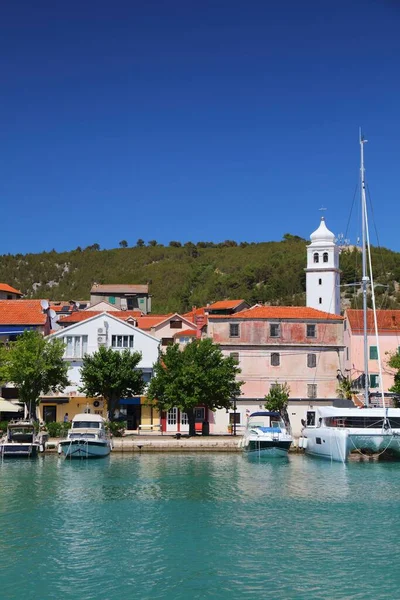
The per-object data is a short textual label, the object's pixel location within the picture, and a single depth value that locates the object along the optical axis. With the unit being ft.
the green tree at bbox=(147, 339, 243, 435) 215.10
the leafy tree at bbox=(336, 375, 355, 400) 239.09
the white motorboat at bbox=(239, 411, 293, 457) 188.14
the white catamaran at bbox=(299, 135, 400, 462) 182.50
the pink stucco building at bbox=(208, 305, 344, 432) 248.32
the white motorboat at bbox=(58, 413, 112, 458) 182.39
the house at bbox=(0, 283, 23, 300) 370.96
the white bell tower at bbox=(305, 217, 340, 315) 333.21
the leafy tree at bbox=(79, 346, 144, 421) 221.25
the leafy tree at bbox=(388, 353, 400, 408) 228.00
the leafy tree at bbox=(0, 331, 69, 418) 216.54
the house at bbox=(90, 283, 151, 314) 399.65
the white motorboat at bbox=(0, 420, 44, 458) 183.21
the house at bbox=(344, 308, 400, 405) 246.88
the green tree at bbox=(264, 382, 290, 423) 234.79
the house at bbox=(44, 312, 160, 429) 242.78
